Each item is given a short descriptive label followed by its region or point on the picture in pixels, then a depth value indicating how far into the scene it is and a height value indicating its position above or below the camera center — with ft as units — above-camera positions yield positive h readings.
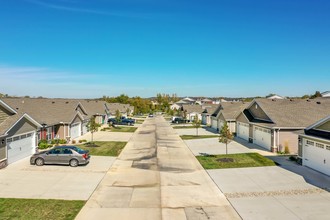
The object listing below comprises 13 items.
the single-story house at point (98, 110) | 181.65 -0.23
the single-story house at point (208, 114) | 203.49 -3.23
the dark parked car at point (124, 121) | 198.94 -8.13
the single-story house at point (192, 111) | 244.42 -1.35
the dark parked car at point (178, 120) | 222.48 -8.53
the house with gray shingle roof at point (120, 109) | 249.34 +0.58
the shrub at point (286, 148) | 89.87 -12.16
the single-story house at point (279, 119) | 91.09 -3.50
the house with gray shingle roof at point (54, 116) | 106.22 -2.52
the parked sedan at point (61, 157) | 70.08 -11.52
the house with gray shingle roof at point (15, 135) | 68.28 -6.56
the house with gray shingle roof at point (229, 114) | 142.72 -2.38
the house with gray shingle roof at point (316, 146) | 62.80 -8.74
